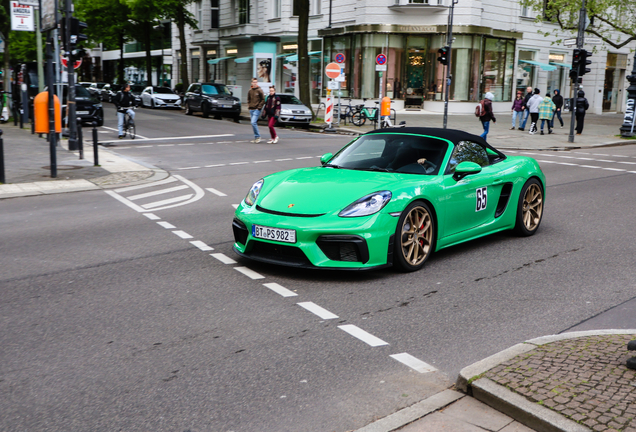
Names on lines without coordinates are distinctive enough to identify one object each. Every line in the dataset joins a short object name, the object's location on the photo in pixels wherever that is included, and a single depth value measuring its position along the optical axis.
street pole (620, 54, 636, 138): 27.41
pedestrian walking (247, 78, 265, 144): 22.11
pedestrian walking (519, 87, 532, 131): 28.77
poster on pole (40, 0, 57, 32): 13.70
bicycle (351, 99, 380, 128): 30.58
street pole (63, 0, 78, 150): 16.11
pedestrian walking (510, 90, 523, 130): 28.98
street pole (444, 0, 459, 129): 27.51
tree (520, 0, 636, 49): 28.98
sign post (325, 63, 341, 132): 26.89
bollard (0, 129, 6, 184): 12.11
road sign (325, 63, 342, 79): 26.87
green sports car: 6.05
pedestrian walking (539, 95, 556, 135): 27.42
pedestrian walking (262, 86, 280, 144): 21.99
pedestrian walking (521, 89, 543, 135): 27.72
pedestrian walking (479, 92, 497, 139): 23.80
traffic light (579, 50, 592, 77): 25.02
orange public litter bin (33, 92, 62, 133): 15.38
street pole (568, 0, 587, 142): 24.72
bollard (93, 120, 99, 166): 14.31
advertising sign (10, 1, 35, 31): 21.00
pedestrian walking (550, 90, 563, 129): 31.57
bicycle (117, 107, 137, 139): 22.44
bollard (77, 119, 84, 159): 15.48
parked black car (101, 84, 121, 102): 51.03
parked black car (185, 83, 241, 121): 34.03
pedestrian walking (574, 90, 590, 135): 27.44
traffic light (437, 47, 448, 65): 27.80
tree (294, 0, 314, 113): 32.19
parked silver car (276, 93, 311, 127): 29.88
